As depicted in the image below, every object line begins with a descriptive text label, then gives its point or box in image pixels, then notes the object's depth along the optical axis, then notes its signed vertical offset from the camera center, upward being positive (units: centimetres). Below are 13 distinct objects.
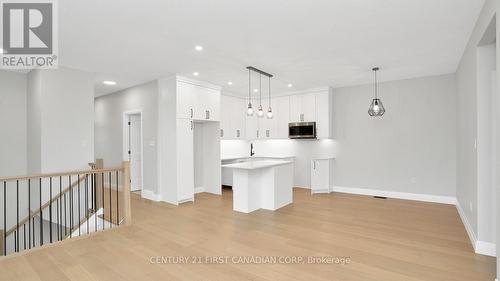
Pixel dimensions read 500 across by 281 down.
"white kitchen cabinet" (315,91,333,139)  670 +63
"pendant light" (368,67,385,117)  538 +63
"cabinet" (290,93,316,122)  696 +86
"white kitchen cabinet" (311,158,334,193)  664 -96
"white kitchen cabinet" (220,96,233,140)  726 +62
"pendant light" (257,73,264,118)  505 +132
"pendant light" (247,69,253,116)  489 +136
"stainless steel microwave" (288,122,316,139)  682 +23
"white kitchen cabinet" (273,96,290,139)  746 +70
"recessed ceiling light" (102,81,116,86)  610 +138
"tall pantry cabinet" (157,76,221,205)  556 +27
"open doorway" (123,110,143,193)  680 -15
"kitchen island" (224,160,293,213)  490 -95
